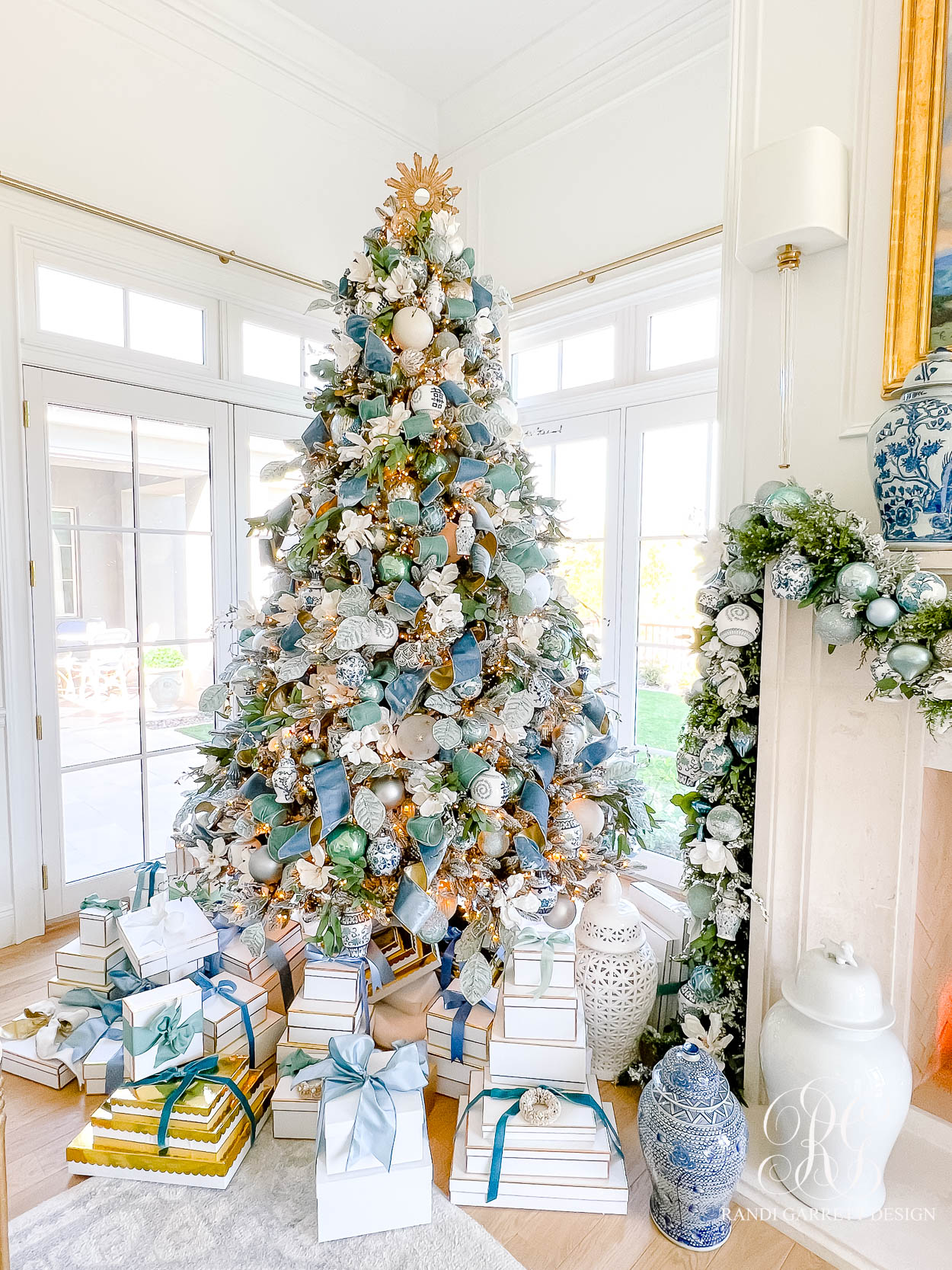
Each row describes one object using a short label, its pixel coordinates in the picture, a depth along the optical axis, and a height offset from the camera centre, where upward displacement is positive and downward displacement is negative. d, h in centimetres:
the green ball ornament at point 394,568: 154 +3
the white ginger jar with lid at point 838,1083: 129 -91
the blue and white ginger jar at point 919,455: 124 +24
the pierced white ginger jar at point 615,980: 170 -94
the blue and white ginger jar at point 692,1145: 127 -100
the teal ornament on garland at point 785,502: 138 +17
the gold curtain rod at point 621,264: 238 +118
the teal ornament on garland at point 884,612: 127 -4
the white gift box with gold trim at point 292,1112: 150 -111
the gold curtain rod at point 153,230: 226 +124
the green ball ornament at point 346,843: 150 -55
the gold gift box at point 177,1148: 140 -112
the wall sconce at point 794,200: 140 +78
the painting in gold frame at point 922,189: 135 +76
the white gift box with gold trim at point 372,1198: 129 -112
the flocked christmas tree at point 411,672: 152 -20
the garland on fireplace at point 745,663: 127 -15
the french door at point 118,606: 246 -9
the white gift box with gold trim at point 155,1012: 147 -91
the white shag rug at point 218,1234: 126 -120
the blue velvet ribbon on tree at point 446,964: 182 -98
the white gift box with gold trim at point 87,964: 185 -100
